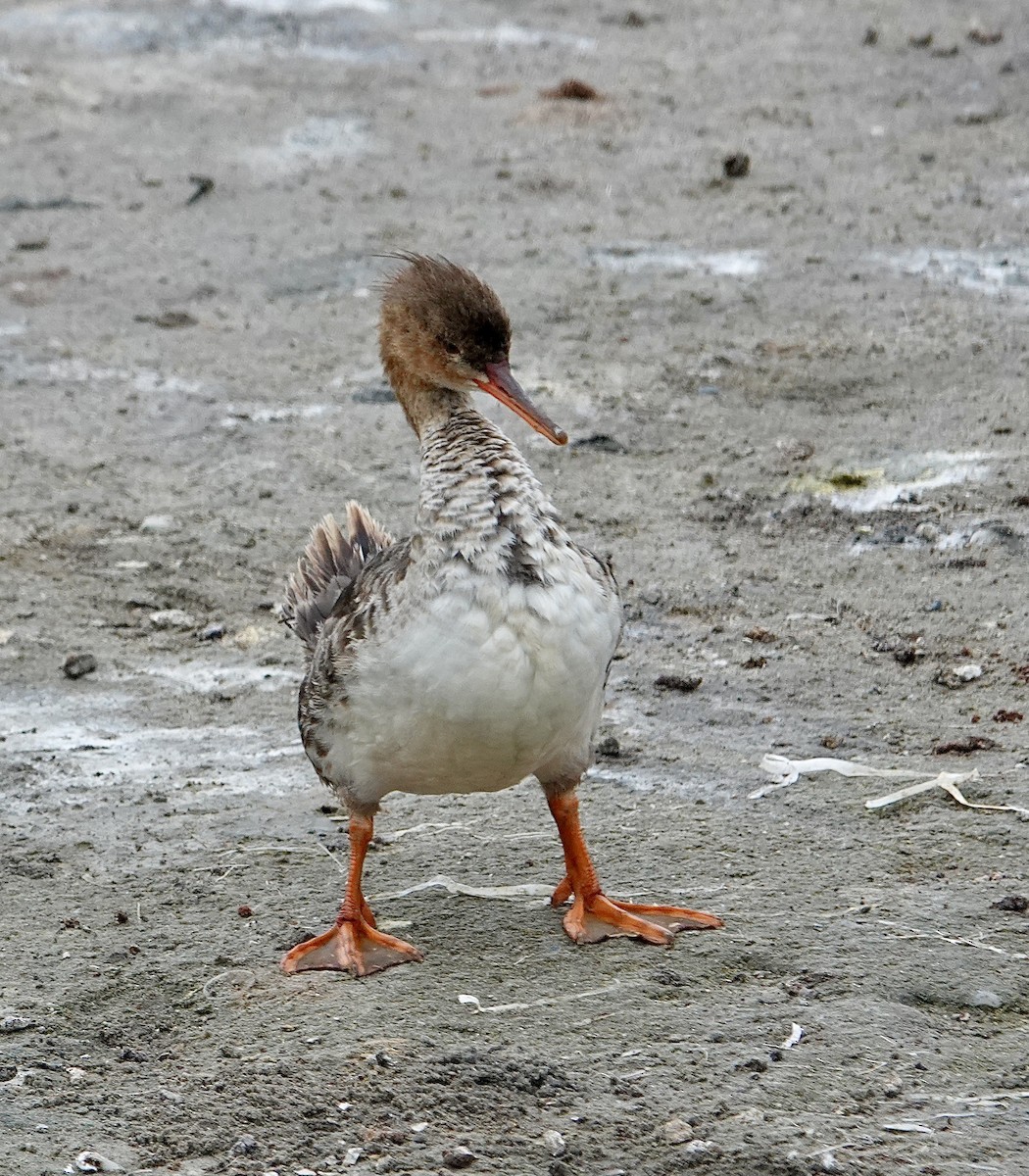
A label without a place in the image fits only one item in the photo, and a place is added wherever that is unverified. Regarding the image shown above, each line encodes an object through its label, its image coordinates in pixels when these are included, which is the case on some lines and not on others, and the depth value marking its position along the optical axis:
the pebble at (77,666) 13.26
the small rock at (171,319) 19.80
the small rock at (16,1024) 8.84
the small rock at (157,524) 15.45
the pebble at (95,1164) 7.55
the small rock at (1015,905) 9.35
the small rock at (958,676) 12.46
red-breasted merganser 8.72
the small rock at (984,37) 27.39
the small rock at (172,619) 14.12
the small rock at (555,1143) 7.51
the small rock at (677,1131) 7.52
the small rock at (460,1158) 7.43
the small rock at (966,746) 11.47
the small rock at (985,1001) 8.55
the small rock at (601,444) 16.58
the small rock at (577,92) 26.19
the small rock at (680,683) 12.71
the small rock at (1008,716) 11.85
